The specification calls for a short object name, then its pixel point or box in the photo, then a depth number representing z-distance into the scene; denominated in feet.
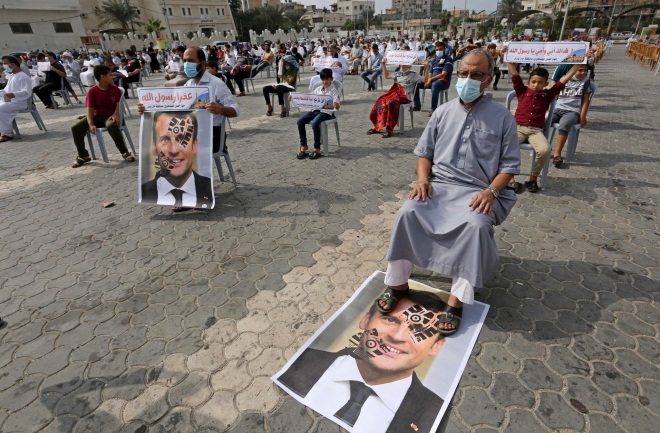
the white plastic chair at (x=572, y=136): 17.44
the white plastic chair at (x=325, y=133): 20.41
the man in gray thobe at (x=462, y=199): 7.95
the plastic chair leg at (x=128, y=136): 21.18
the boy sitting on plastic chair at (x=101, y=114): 19.44
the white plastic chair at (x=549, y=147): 15.16
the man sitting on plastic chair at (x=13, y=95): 26.43
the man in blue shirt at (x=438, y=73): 27.96
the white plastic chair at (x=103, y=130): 20.48
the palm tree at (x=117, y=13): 159.59
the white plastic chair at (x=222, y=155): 15.69
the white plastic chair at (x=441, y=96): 29.41
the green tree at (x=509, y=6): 253.81
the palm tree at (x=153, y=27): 172.24
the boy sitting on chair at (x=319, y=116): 20.17
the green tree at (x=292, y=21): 219.24
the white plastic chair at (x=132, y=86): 46.02
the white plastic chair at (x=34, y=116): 27.68
